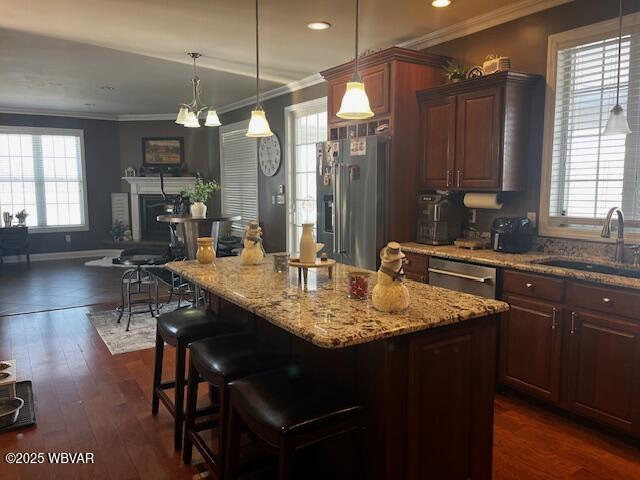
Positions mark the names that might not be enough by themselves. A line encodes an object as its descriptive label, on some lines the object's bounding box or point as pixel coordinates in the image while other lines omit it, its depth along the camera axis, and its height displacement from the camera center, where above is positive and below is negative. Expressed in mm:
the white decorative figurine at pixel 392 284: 1840 -349
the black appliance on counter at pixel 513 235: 3436 -300
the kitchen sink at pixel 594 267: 2926 -473
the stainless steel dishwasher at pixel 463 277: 3199 -580
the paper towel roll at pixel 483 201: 3660 -69
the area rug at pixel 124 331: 4230 -1317
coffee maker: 3923 -212
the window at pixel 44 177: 8406 +233
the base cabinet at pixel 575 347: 2562 -877
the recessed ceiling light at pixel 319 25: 3792 +1285
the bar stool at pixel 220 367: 2100 -768
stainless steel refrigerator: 3998 -58
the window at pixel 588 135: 3070 +379
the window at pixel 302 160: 5903 +389
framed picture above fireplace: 9117 +726
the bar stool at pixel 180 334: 2607 -771
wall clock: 6578 +493
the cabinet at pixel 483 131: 3414 +440
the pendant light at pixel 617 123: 2783 +389
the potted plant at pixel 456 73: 3783 +913
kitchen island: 1742 -678
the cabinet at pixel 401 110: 3984 +658
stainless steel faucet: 2945 -244
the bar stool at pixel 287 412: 1616 -759
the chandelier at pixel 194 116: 4328 +673
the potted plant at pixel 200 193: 7090 -37
